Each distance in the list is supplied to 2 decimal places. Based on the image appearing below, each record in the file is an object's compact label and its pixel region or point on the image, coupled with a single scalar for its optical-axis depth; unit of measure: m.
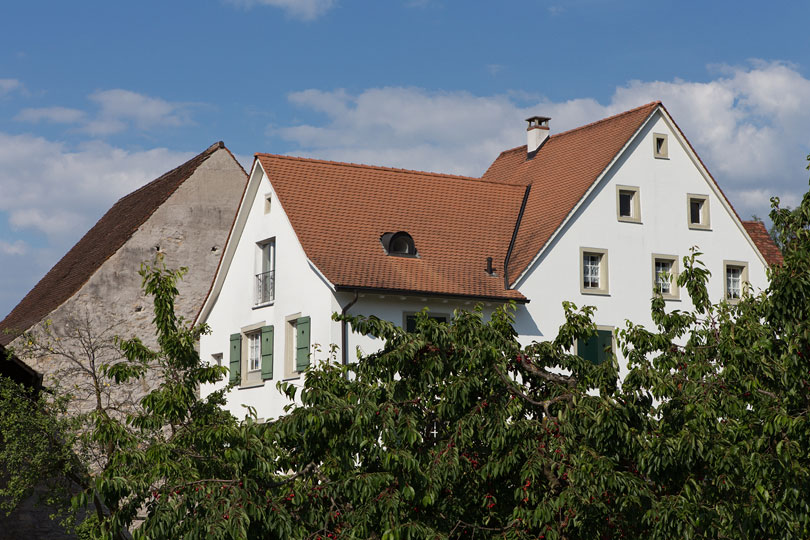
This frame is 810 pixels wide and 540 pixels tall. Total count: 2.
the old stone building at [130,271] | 28.75
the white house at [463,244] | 26.44
